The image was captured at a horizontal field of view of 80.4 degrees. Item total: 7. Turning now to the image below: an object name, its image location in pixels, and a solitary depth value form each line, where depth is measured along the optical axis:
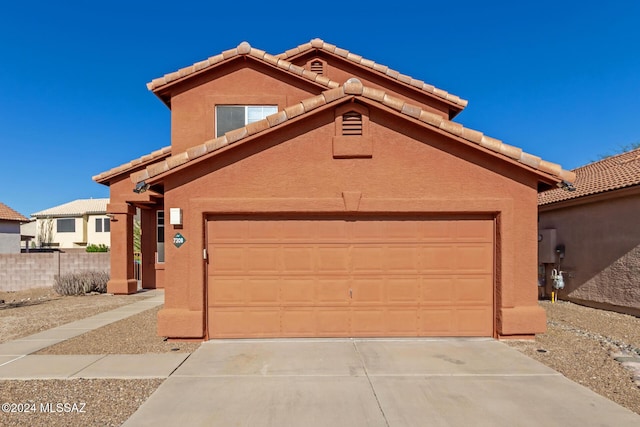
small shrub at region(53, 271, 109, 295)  14.72
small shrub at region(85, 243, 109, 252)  35.25
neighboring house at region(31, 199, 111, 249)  41.62
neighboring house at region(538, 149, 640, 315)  10.29
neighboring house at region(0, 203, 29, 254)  24.42
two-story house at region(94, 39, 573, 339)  7.45
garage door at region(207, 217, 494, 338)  7.57
